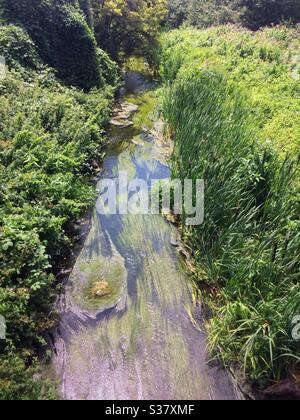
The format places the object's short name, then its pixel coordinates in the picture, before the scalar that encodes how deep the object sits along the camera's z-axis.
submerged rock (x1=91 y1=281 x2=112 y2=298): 4.77
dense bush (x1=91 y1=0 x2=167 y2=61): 11.74
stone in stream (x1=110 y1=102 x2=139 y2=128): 9.34
